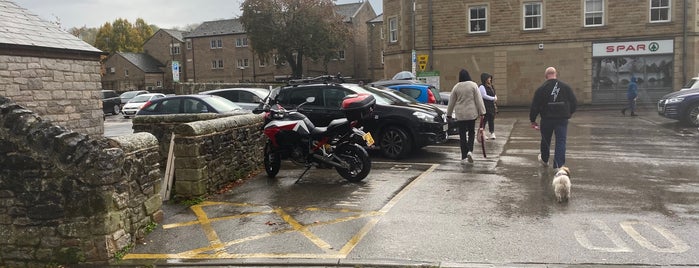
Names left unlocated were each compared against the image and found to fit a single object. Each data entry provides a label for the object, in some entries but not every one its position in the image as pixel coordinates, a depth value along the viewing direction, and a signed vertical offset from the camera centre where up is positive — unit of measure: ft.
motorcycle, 27.81 -2.69
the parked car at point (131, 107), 105.60 -2.83
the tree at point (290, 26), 172.65 +19.59
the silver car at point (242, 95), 55.93 -0.55
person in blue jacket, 71.00 -1.87
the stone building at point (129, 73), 240.73 +8.32
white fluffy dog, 23.29 -4.48
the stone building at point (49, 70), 39.47 +1.85
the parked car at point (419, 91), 50.49 -0.57
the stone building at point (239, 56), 211.41 +13.64
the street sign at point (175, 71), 108.58 +3.97
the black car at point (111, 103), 122.01 -2.22
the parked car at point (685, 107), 56.65 -2.95
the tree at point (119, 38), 293.43 +29.22
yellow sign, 84.33 +3.65
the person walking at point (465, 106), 33.73 -1.35
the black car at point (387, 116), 35.76 -1.97
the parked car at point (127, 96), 134.29 -0.89
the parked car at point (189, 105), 44.11 -1.20
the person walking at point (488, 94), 44.98 -0.90
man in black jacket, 29.81 -1.37
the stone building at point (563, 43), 94.71 +6.97
